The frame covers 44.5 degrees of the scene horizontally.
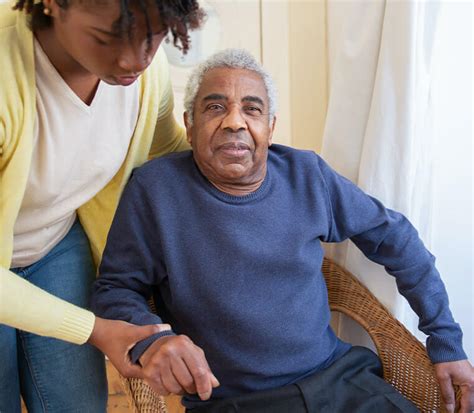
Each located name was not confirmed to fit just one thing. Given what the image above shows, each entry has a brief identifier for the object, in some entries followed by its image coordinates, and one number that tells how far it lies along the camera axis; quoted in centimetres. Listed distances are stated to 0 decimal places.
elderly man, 134
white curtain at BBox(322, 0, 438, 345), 139
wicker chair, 149
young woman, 92
